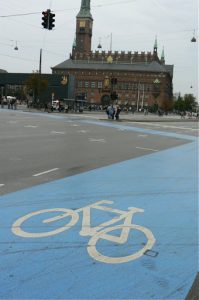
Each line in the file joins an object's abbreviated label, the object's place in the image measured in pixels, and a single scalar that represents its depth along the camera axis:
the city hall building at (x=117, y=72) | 163.25
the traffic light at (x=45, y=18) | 23.68
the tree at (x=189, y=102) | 163.35
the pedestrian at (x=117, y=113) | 45.38
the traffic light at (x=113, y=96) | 46.09
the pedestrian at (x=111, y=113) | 45.75
